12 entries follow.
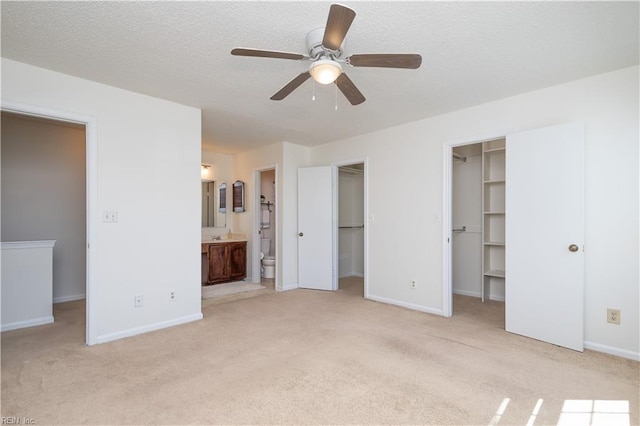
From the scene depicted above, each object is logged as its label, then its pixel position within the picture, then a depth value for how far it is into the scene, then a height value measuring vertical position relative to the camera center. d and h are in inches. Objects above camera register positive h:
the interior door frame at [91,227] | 114.9 -5.3
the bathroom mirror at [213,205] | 235.6 +5.7
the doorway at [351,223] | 250.5 -7.9
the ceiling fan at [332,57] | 69.3 +37.1
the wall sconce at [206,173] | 232.4 +28.9
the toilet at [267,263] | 238.8 -37.5
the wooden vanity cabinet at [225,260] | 211.8 -32.3
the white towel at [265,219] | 254.0 -4.9
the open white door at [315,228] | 202.1 -9.6
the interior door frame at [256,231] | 224.5 -13.2
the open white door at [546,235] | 110.7 -7.7
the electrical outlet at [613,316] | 105.7 -33.8
